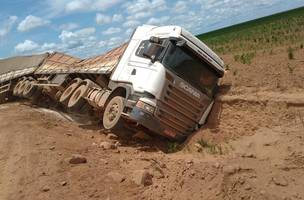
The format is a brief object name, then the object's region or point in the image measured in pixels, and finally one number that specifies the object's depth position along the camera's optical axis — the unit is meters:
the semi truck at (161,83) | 5.34
